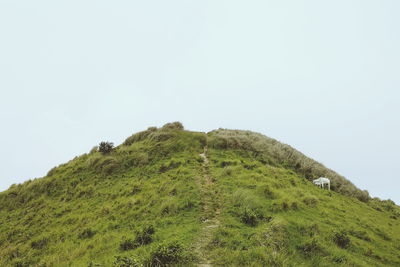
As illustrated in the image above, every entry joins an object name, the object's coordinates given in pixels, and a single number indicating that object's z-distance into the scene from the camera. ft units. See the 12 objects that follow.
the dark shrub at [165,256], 30.04
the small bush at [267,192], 53.42
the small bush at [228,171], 68.32
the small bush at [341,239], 40.70
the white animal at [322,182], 81.71
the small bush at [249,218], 41.35
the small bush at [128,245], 37.76
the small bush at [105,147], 103.45
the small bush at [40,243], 51.60
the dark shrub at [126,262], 29.63
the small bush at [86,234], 49.18
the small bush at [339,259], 35.14
